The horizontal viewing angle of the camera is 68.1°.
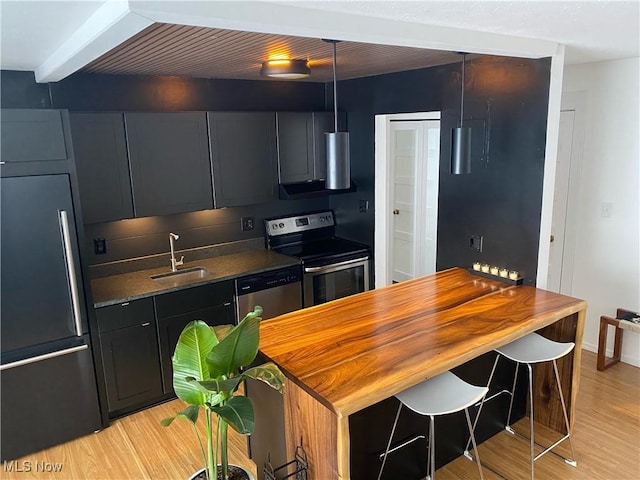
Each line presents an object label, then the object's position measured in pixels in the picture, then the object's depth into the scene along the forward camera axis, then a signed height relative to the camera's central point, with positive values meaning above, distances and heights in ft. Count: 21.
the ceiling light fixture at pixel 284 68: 9.91 +1.78
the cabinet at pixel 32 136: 8.43 +0.44
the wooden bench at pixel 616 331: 11.85 -4.71
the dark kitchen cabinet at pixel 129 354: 10.35 -4.35
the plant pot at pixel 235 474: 6.64 -4.50
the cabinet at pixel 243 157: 12.28 -0.05
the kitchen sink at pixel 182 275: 12.00 -3.04
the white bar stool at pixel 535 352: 8.20 -3.53
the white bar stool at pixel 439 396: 6.73 -3.57
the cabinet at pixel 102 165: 10.48 -0.15
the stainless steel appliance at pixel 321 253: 13.50 -2.91
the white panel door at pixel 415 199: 15.78 -1.65
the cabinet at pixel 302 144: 13.41 +0.28
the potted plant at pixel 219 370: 5.73 -2.64
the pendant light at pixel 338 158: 8.00 -0.09
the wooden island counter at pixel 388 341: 6.20 -2.94
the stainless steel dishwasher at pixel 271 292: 12.19 -3.60
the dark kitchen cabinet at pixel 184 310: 11.02 -3.65
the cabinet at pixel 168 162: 11.16 -0.12
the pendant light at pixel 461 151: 9.25 -0.02
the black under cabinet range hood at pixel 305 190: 13.53 -1.06
